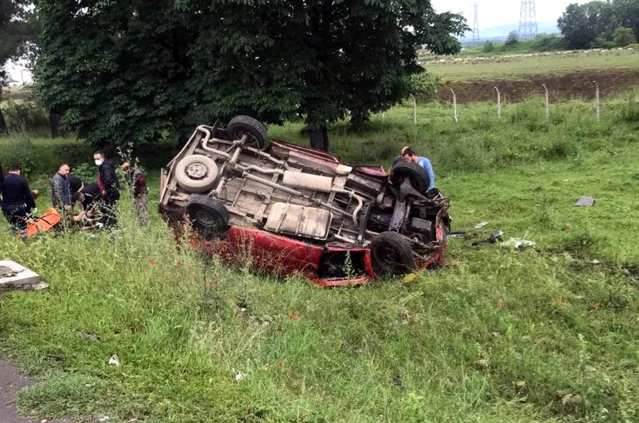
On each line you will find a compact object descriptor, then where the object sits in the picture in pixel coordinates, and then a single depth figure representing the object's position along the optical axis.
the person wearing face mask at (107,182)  9.14
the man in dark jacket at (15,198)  8.62
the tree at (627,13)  80.19
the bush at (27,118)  24.70
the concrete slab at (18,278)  5.20
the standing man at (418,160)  8.95
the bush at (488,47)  85.71
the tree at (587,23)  76.81
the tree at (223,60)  12.81
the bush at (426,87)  24.36
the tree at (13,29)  20.97
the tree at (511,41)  90.25
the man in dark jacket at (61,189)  9.11
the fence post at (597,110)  16.04
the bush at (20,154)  16.86
